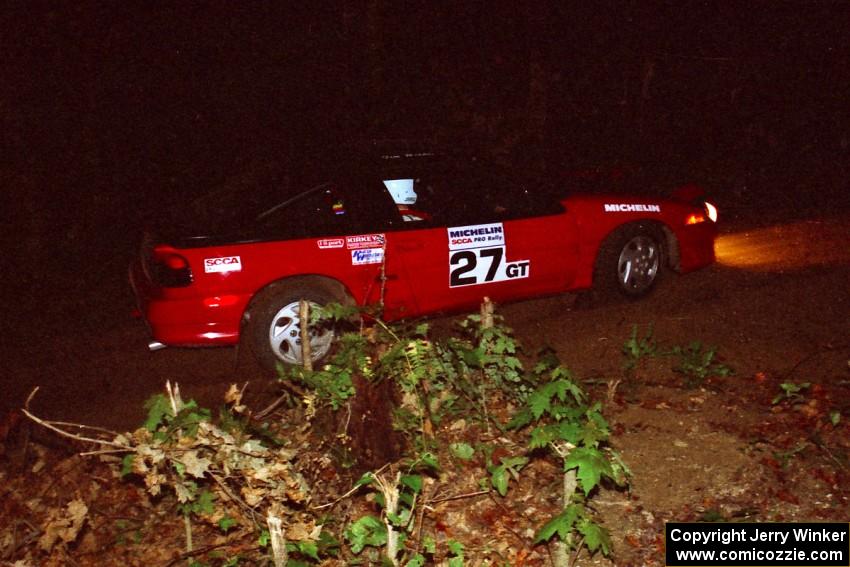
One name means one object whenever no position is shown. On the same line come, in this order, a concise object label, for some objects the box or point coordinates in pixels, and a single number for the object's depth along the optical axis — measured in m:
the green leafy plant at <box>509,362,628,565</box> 3.17
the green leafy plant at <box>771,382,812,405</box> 4.52
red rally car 5.39
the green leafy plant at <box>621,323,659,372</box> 5.18
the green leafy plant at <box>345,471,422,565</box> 2.96
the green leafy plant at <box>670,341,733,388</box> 4.97
